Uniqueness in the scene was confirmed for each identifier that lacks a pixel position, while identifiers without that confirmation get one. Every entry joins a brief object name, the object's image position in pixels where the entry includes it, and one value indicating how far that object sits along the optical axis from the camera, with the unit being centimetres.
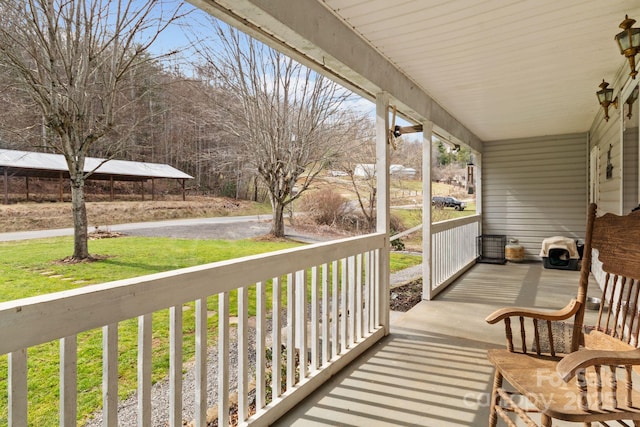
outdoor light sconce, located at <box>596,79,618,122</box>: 332
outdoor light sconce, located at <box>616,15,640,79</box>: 220
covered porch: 123
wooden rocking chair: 121
